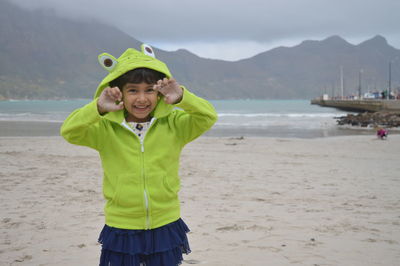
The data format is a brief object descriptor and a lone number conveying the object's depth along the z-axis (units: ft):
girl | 7.14
